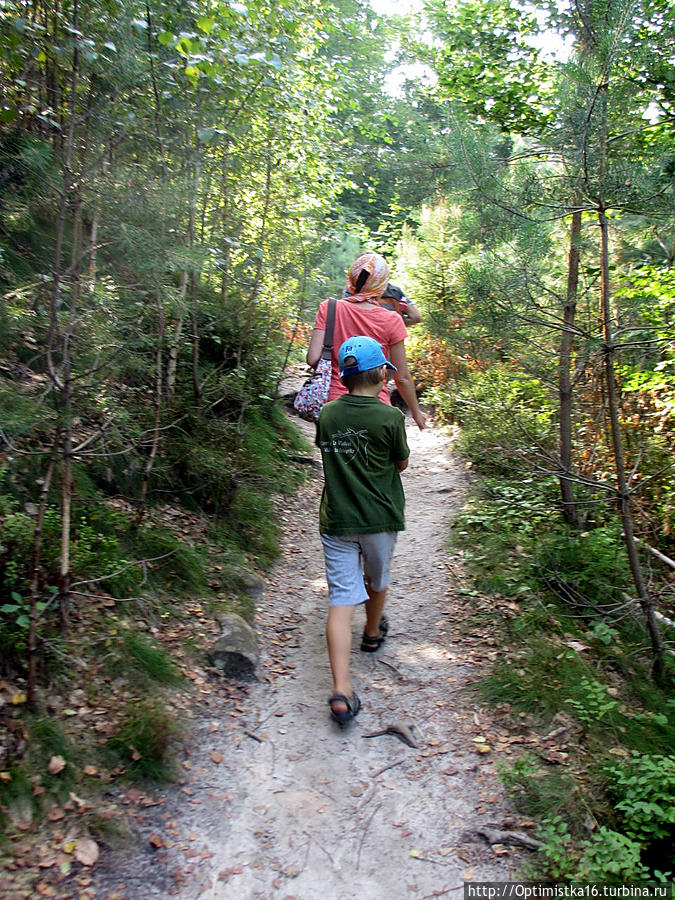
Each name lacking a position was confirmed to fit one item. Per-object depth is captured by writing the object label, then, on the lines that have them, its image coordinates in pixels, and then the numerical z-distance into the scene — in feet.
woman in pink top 14.05
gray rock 13.39
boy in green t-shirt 12.19
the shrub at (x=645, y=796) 9.24
